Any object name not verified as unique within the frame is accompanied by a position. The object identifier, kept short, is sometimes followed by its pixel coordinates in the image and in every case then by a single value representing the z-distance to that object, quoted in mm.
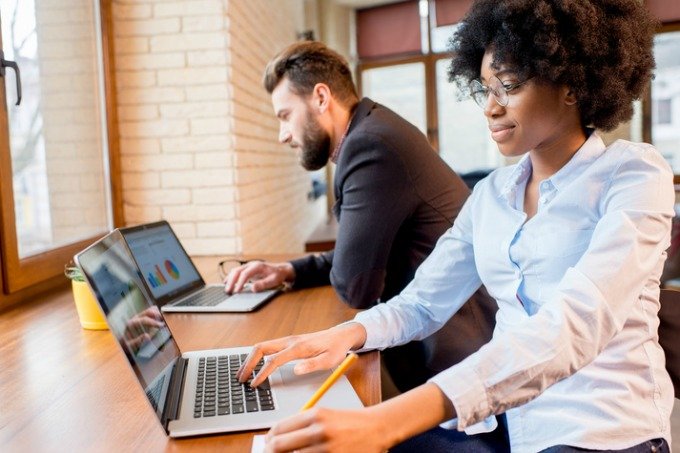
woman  769
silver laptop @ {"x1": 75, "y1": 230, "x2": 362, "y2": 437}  795
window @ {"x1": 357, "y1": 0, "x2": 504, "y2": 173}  6180
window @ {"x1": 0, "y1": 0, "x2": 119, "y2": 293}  1676
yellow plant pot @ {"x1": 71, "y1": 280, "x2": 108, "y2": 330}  1313
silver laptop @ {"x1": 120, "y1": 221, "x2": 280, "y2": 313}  1499
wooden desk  783
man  1449
